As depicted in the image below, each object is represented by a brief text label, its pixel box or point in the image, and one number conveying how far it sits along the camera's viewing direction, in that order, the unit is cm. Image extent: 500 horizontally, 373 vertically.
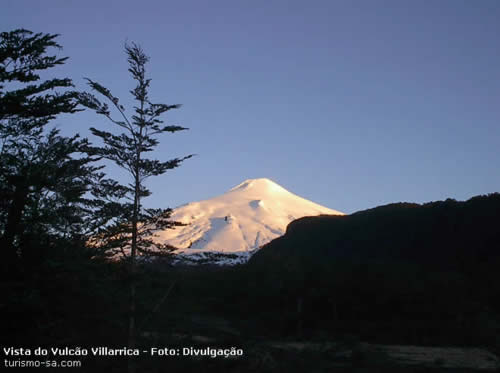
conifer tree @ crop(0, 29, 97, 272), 865
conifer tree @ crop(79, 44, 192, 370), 906
